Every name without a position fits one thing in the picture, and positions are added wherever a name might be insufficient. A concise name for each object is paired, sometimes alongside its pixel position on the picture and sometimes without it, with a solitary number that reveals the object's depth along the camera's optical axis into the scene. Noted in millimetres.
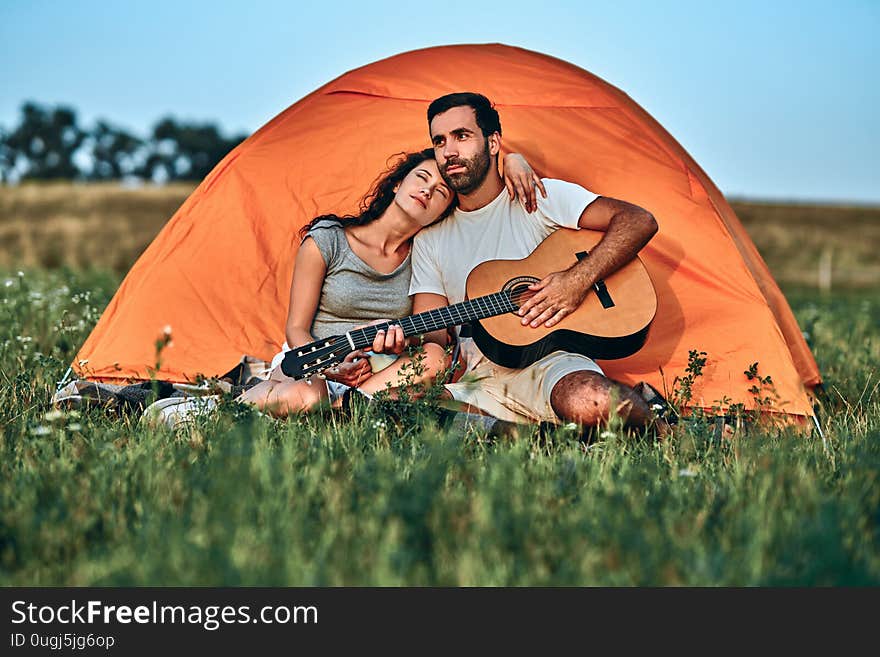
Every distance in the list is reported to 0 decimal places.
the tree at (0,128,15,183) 45219
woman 4023
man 3701
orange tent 4277
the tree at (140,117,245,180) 48750
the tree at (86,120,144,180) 49375
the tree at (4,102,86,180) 48344
